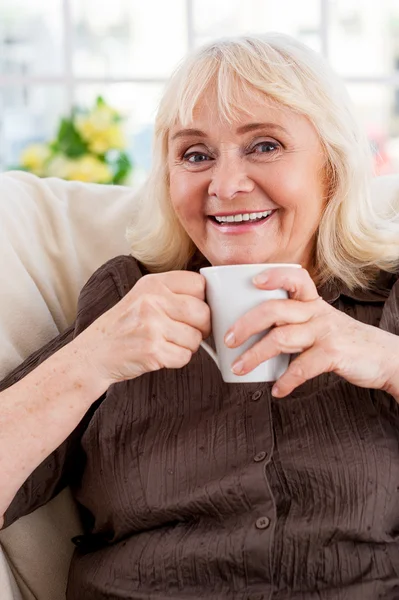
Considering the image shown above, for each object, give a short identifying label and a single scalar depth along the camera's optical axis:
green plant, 2.21
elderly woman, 1.11
